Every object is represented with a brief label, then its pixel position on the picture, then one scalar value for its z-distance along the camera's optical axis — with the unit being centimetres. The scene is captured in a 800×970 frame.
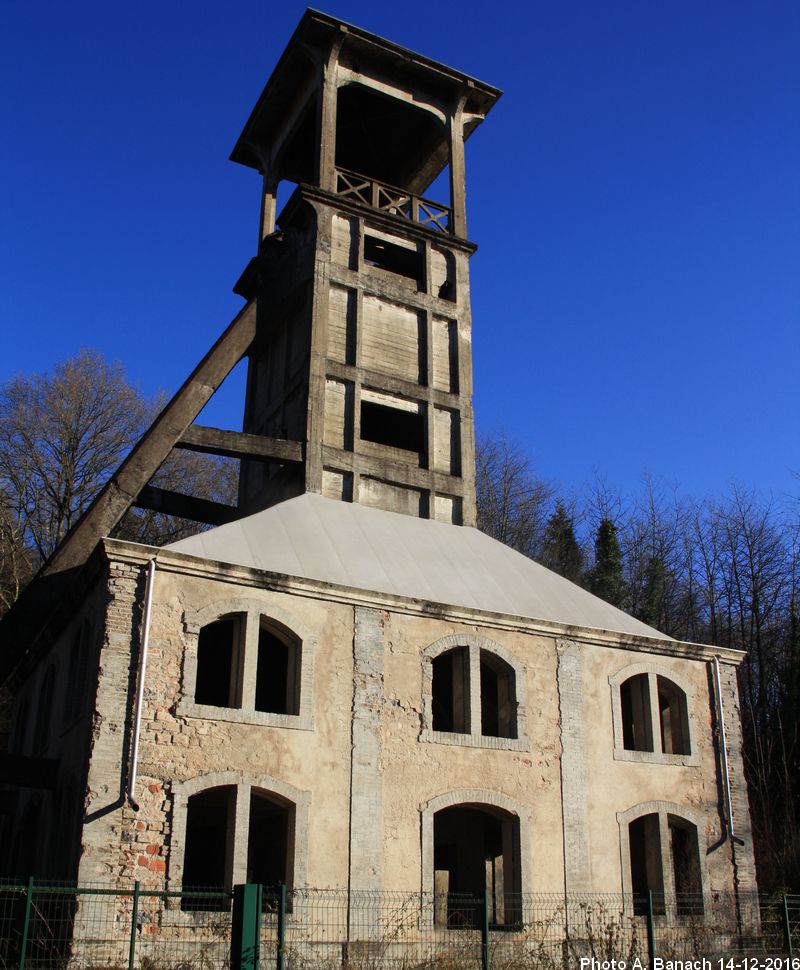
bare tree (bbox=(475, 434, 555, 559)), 3784
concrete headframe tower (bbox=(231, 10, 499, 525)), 2109
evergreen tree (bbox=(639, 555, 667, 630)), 3438
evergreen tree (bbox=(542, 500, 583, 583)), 3859
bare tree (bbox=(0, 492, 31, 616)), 2830
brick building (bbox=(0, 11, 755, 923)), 1468
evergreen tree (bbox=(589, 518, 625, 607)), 3547
